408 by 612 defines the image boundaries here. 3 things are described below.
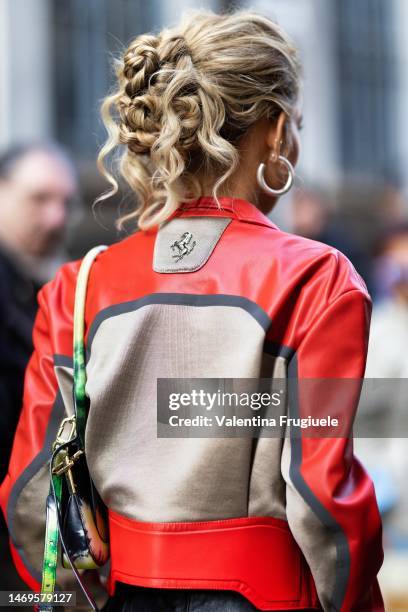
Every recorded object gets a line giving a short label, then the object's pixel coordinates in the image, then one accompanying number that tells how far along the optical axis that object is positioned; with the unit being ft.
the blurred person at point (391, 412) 21.22
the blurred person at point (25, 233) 18.13
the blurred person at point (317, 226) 35.19
